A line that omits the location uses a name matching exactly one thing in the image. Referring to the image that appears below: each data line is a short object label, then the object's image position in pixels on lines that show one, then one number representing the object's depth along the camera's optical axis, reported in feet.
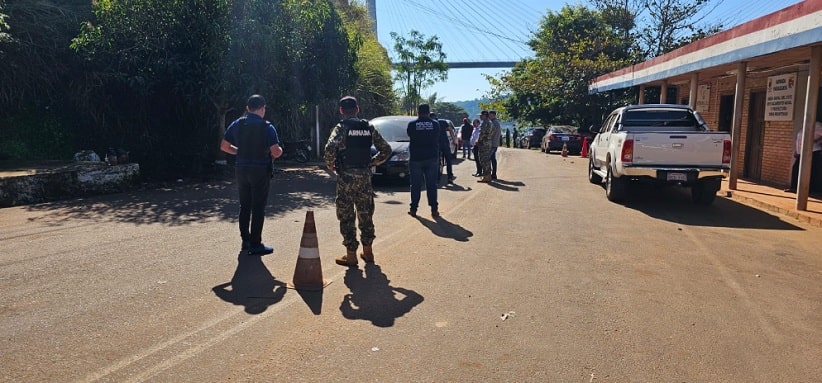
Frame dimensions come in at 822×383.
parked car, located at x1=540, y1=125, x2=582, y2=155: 91.20
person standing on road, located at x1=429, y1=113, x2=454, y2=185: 42.81
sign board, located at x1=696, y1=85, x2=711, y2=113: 57.47
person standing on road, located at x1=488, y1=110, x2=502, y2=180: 45.60
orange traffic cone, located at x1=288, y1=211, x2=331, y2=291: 17.74
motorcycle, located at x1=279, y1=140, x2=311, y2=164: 65.26
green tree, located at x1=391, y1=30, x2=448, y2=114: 129.49
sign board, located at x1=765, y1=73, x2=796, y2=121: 41.40
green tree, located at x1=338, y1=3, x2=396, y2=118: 87.15
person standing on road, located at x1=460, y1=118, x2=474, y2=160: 62.39
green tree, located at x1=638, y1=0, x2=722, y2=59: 97.09
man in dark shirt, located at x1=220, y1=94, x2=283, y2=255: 21.77
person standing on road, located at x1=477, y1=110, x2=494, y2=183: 44.86
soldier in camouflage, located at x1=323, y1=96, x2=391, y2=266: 20.22
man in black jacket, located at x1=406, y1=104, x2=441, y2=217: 30.83
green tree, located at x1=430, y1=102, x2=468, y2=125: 306.64
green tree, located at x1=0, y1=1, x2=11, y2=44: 39.01
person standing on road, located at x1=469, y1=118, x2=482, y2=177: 49.81
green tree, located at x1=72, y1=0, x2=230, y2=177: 43.80
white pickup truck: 32.50
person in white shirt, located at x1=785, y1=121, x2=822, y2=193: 36.96
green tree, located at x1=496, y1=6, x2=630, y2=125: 101.04
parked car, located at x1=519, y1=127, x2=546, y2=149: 113.66
